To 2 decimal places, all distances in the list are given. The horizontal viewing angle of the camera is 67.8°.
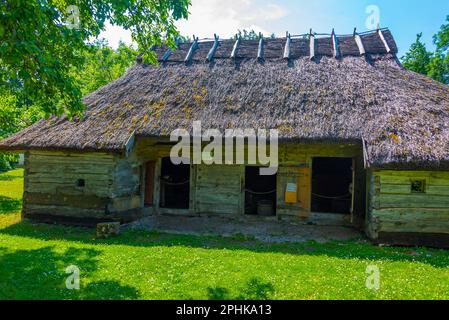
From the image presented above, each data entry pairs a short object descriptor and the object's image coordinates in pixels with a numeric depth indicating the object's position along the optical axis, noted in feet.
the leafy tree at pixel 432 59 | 77.00
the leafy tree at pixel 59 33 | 18.85
